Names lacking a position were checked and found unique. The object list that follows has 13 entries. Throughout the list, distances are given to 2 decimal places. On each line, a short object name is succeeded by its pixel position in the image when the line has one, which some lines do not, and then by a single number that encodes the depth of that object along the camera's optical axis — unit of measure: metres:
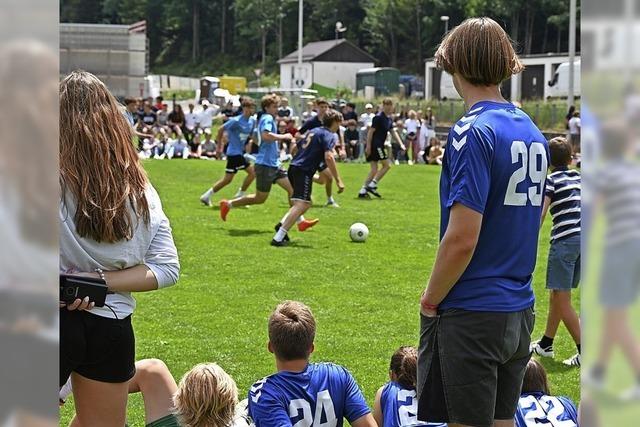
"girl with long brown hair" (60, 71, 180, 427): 3.21
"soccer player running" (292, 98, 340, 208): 16.98
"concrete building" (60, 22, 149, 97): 38.59
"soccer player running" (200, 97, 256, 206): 16.66
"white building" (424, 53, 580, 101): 71.19
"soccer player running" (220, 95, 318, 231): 14.45
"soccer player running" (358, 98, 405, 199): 19.56
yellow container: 79.19
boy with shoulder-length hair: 3.02
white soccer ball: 13.43
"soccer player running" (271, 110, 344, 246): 12.62
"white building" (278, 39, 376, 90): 101.88
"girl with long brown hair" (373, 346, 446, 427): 4.23
